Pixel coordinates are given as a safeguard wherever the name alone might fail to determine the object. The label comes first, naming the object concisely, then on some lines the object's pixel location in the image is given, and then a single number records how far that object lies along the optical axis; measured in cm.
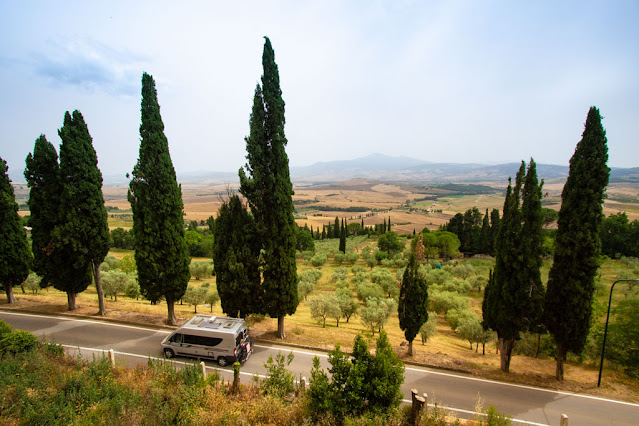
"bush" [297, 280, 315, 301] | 2956
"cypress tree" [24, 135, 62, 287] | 1653
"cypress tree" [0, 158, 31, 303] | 1759
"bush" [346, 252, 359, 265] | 5197
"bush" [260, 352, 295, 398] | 962
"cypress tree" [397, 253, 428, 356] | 1480
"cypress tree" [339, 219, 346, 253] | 5836
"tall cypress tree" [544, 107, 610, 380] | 1250
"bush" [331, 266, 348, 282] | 3916
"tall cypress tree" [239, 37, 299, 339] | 1503
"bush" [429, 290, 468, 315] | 2683
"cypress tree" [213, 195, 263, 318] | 1527
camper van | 1298
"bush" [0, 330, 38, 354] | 1072
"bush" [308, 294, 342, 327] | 2136
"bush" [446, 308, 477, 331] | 2300
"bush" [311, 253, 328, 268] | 4876
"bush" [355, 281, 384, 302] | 2956
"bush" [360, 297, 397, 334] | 1980
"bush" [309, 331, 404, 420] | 860
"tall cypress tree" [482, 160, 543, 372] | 1323
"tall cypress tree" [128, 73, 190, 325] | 1564
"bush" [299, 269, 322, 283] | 3583
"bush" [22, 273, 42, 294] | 2658
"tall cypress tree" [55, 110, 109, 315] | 1561
